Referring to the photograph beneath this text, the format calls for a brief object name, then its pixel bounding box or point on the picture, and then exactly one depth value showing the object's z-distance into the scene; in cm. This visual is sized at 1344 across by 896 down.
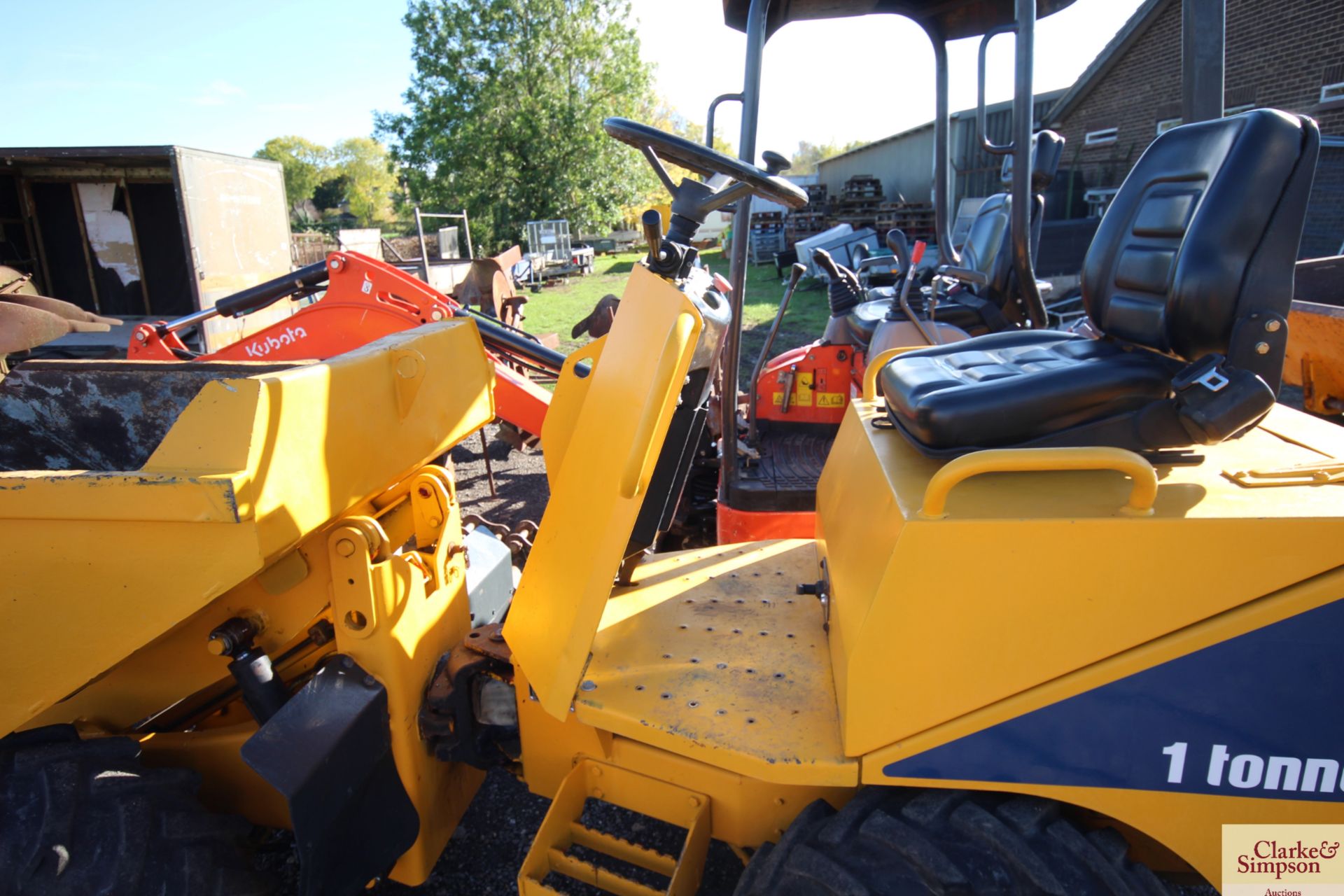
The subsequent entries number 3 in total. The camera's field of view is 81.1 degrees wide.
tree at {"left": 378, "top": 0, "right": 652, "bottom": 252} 2506
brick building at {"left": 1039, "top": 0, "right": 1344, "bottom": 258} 977
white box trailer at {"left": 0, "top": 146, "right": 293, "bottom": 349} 812
